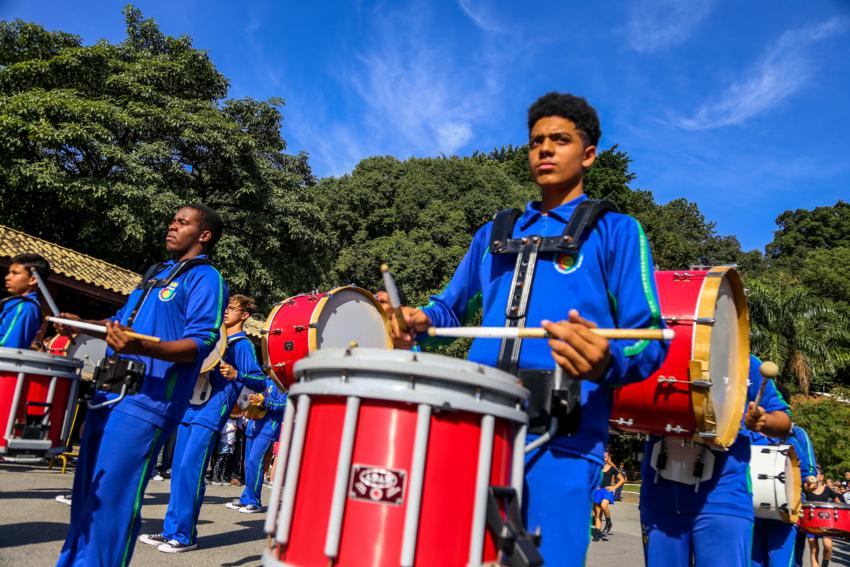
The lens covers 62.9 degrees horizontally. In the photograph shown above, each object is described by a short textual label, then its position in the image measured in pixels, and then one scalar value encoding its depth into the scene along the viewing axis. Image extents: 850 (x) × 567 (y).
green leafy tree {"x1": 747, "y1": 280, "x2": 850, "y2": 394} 29.05
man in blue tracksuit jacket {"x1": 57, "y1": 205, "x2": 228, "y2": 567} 3.40
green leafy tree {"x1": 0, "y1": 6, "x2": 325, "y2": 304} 20.81
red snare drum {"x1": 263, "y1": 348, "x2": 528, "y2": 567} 1.79
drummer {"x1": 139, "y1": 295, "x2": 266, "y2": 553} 6.41
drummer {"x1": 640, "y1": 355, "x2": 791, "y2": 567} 3.95
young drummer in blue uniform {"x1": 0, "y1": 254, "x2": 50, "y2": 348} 5.35
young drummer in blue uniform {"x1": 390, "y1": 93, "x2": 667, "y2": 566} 2.21
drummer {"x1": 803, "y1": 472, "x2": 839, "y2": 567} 8.20
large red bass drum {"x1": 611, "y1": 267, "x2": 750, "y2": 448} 3.61
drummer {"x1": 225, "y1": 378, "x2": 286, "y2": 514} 9.73
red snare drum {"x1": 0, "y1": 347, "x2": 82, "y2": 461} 3.91
